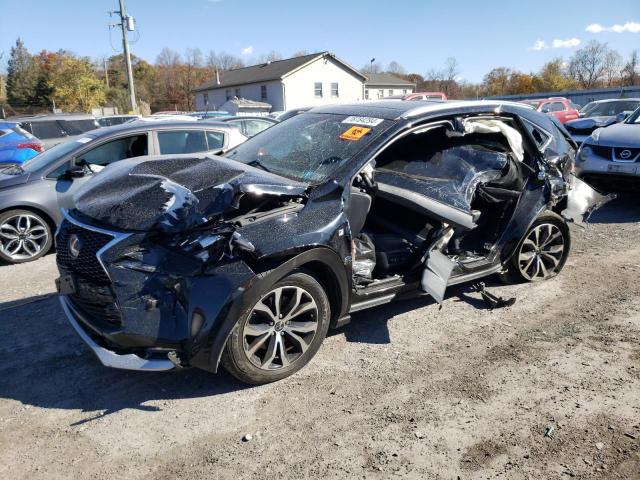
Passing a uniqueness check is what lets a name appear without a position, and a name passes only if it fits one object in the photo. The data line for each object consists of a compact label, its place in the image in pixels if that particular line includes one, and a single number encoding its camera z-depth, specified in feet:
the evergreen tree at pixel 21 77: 189.47
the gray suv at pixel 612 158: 25.70
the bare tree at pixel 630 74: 222.67
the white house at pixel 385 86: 202.18
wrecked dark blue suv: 9.71
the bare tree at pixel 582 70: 259.80
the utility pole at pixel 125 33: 86.17
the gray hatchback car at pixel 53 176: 20.10
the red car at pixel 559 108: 74.59
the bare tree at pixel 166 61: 264.93
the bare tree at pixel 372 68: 269.34
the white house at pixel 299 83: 150.10
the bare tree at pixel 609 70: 256.32
